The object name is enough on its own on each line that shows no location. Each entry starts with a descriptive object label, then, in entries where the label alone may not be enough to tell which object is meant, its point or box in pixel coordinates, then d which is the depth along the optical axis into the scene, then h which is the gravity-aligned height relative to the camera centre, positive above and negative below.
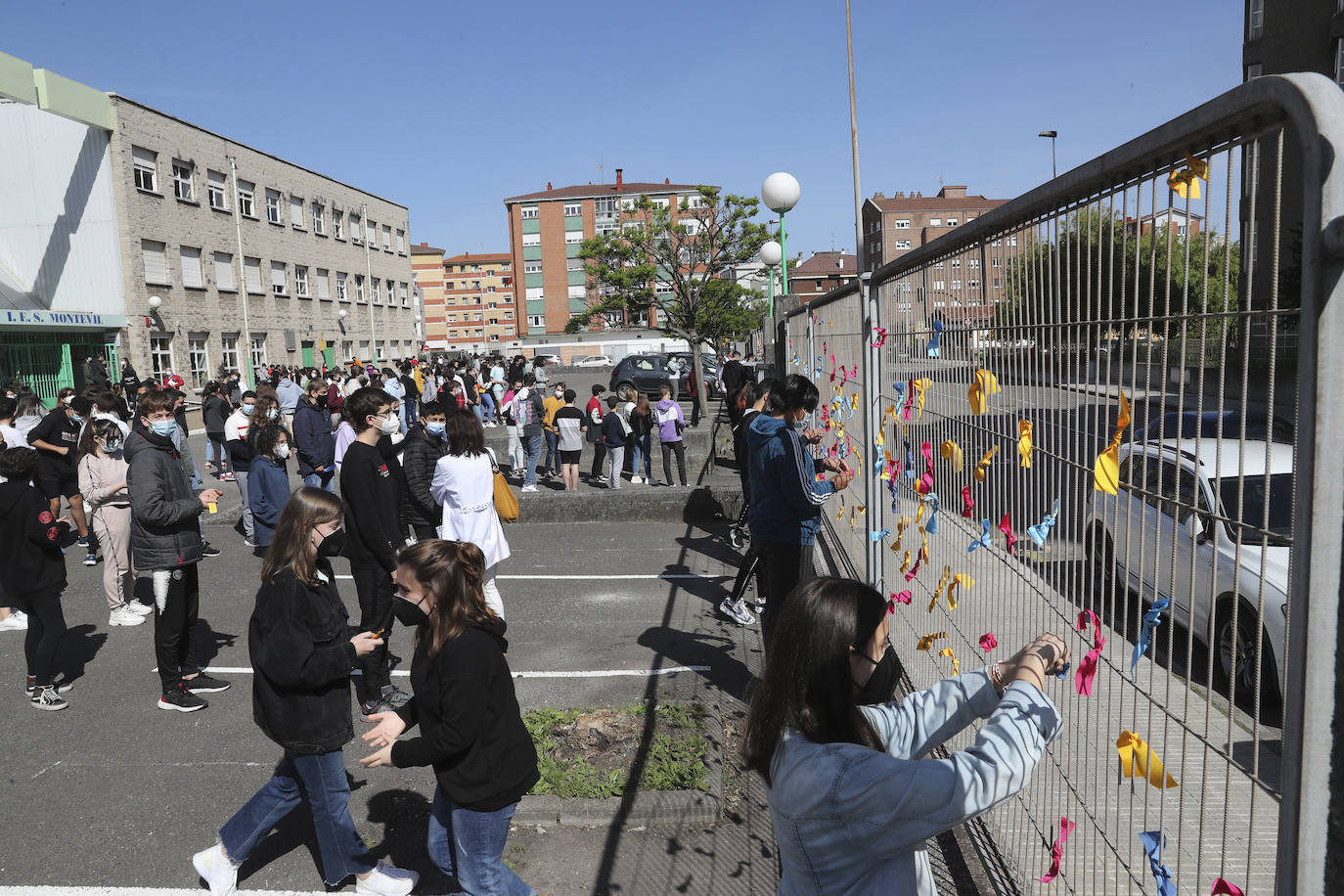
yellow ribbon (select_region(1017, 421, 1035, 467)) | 2.62 -0.28
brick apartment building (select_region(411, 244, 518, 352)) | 121.19 +8.35
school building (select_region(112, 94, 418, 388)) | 28.11 +4.37
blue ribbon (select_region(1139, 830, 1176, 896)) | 1.90 -1.09
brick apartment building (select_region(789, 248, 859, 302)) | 93.75 +9.28
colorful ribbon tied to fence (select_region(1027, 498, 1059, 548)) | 2.36 -0.49
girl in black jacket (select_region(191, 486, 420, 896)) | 3.67 -1.35
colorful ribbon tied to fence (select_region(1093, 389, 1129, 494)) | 2.01 -0.29
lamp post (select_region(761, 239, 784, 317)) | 17.17 +1.84
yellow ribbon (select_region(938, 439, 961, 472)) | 3.36 -0.40
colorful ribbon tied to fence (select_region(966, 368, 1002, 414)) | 2.93 -0.15
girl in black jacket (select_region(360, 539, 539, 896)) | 3.15 -1.23
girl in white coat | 6.11 -0.82
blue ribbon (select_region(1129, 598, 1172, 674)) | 1.85 -0.58
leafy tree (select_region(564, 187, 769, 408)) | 36.50 +3.91
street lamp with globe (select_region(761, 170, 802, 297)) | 10.61 +1.85
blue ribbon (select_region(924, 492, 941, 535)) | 3.66 -0.67
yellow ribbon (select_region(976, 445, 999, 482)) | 2.94 -0.40
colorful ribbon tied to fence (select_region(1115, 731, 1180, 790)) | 1.92 -0.91
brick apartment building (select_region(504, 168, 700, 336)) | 84.06 +11.25
